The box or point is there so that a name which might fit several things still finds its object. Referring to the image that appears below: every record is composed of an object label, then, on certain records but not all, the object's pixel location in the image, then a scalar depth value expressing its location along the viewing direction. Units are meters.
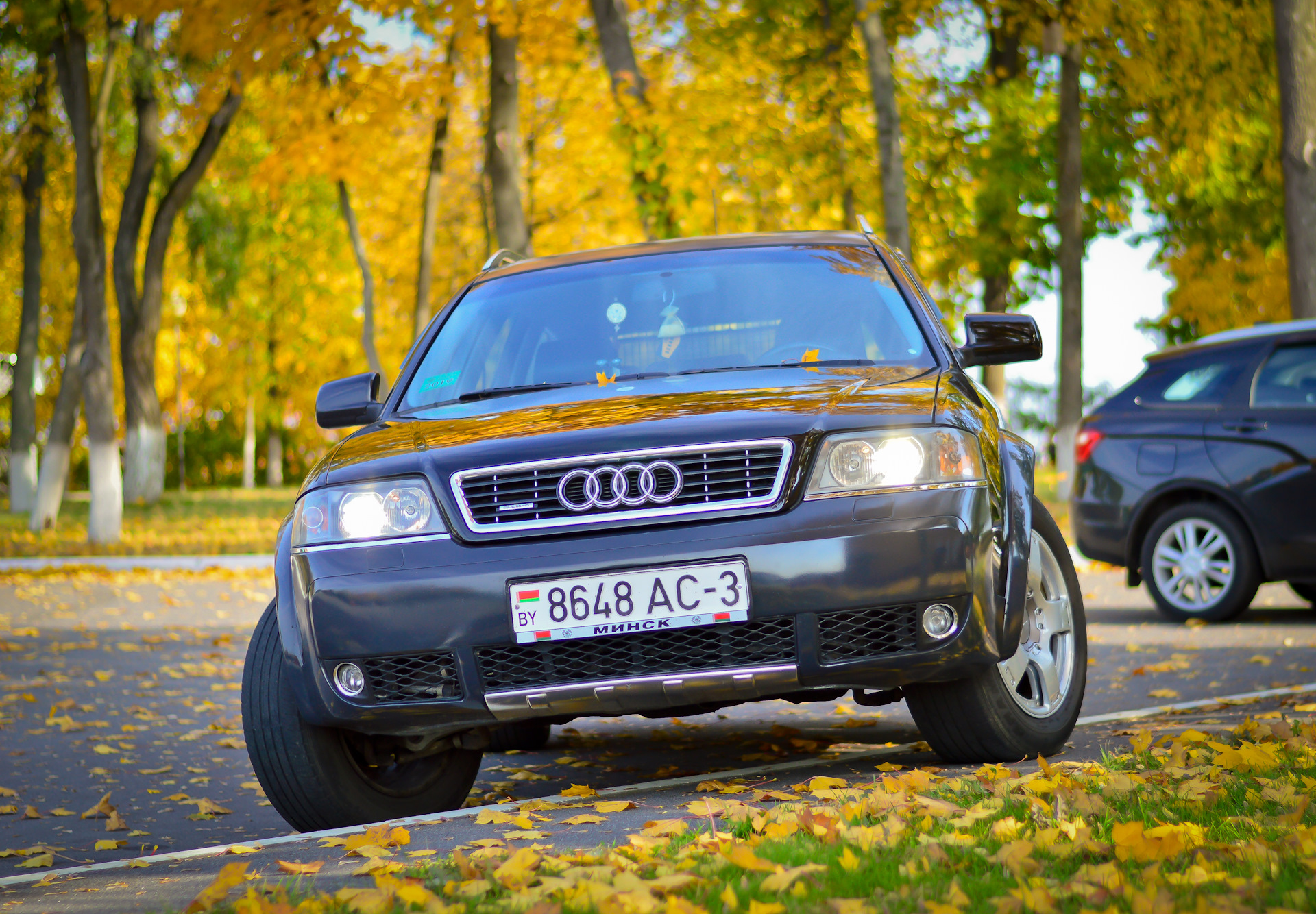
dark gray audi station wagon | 4.04
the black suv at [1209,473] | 9.03
